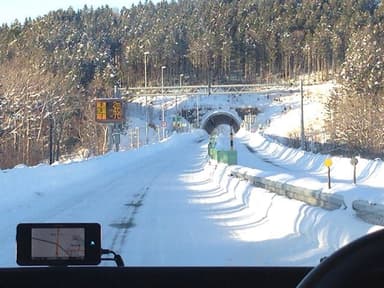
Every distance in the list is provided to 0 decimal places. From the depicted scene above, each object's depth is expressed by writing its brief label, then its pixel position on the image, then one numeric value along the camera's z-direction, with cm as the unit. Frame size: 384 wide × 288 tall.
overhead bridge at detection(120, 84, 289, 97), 12260
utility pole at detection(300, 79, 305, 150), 5789
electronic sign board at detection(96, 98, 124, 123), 5047
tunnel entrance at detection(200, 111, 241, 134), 14600
